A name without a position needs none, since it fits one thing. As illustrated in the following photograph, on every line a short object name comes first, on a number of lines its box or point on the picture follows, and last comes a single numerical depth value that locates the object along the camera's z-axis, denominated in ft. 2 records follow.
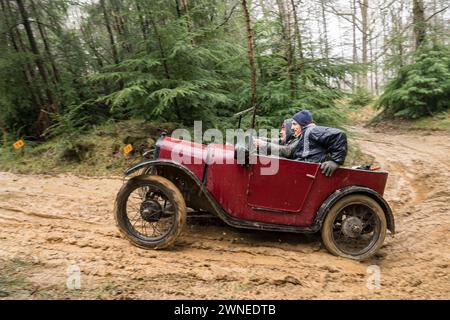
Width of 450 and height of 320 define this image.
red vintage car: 12.26
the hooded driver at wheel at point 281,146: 13.43
